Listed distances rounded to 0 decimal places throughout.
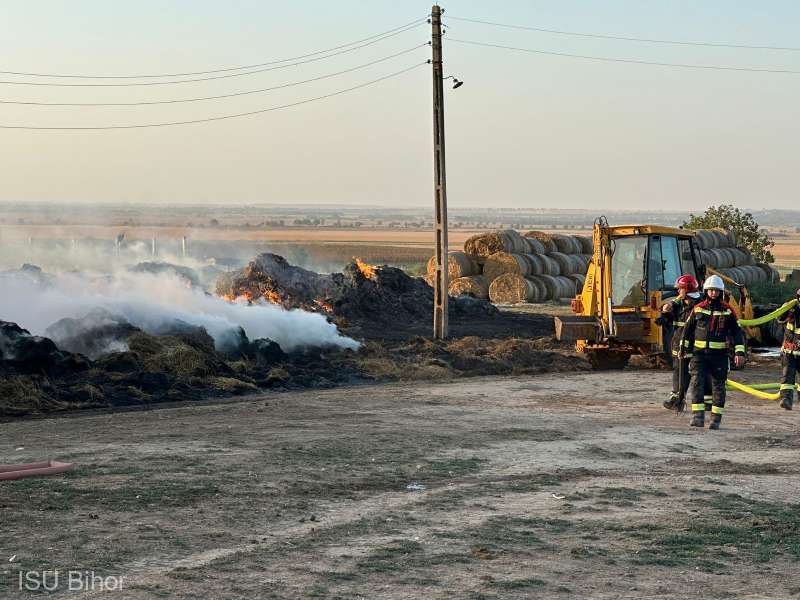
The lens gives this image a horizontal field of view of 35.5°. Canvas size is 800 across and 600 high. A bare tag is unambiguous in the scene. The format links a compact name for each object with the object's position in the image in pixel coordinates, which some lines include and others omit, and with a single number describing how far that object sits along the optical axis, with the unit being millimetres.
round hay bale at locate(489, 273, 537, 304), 39719
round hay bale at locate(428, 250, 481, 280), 40375
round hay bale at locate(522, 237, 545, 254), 42462
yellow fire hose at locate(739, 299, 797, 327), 17438
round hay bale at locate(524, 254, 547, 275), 40938
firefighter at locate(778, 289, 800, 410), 17234
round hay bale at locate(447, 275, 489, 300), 40094
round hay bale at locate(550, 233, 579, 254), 44656
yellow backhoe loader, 22109
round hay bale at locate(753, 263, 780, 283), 48281
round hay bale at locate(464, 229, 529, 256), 40875
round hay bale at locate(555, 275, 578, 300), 41094
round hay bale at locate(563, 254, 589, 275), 43781
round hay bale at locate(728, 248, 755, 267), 46375
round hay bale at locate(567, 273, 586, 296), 42656
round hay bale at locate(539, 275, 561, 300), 40625
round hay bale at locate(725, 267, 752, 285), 44697
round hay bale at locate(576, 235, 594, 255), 46125
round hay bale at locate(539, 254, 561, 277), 41656
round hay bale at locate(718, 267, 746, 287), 44375
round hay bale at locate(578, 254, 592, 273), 44191
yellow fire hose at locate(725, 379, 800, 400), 17812
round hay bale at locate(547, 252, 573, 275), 42750
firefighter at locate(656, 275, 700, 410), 16891
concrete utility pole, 26969
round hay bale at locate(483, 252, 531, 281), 40125
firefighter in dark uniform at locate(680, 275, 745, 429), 15805
